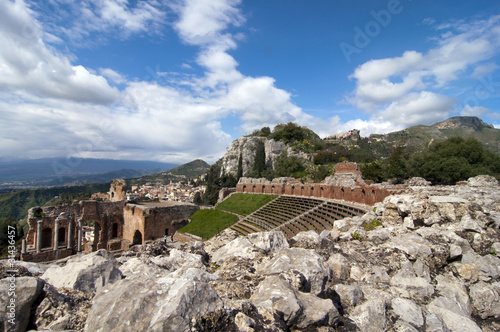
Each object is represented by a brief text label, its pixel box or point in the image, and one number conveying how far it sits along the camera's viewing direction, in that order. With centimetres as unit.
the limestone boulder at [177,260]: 378
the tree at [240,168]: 6023
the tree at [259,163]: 5560
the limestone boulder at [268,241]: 466
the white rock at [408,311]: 361
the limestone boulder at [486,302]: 464
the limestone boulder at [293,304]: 267
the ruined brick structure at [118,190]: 2982
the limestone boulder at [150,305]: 200
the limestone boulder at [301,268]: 332
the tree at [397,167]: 3183
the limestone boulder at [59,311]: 218
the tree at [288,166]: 4938
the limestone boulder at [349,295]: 359
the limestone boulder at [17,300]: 199
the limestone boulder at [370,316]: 334
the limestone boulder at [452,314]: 372
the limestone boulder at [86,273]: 283
